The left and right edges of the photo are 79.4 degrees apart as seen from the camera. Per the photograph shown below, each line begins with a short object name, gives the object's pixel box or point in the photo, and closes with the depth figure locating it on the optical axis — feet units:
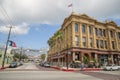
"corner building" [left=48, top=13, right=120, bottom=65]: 75.06
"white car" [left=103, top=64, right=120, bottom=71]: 59.25
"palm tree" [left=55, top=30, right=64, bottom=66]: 90.98
